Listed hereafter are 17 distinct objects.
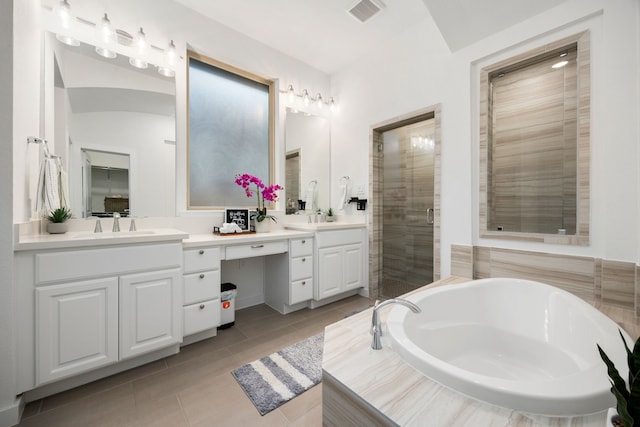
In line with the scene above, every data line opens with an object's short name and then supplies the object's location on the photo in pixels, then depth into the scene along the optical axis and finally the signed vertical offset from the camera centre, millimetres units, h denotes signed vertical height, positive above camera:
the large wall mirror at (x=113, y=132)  1878 +658
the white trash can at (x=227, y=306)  2230 -829
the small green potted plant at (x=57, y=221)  1674 -52
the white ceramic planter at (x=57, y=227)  1670 -93
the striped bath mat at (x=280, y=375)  1427 -1031
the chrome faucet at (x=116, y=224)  1976 -84
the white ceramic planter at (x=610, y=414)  643 -529
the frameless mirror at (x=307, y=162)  3107 +669
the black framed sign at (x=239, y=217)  2545 -38
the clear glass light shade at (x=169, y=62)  2205 +1339
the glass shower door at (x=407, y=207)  2709 +74
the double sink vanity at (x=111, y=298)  1316 -520
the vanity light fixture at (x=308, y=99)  3047 +1468
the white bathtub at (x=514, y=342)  761 -582
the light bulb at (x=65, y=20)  1750 +1367
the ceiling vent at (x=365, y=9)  2258 +1883
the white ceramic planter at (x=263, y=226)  2578 -130
